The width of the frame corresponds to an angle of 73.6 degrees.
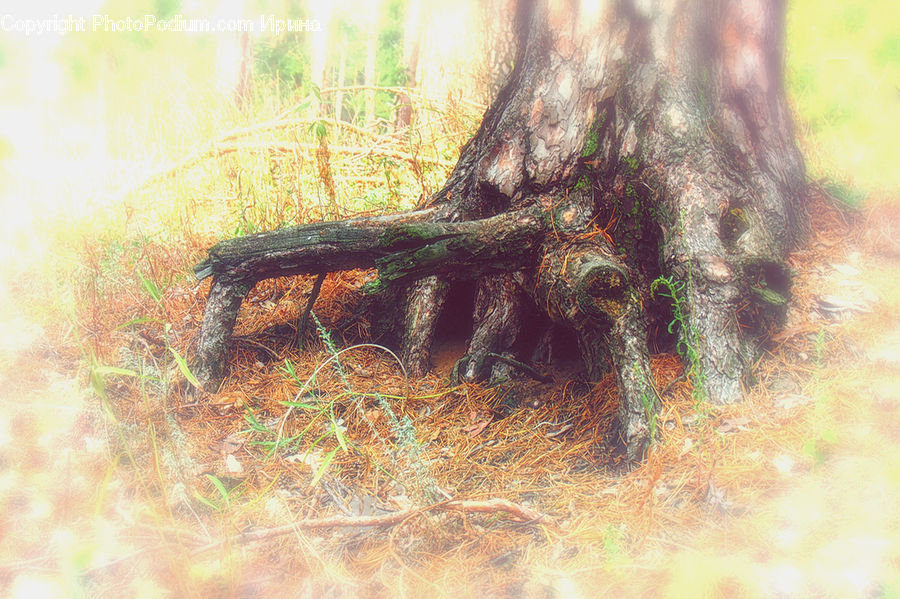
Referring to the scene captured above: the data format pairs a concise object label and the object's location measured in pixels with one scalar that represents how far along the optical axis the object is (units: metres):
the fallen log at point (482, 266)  2.03
